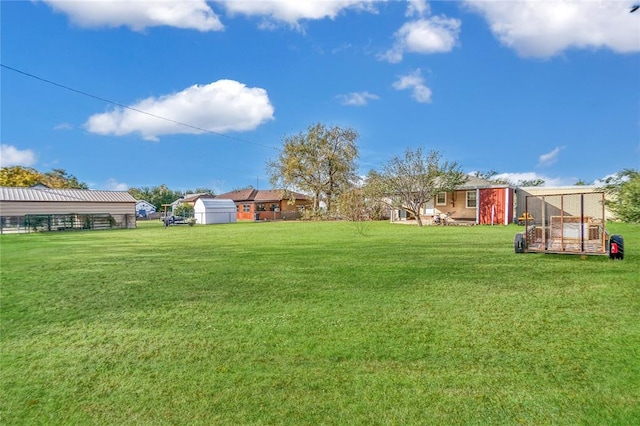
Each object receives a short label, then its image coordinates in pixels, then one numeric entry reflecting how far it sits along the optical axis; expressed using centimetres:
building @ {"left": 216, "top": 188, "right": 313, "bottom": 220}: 4259
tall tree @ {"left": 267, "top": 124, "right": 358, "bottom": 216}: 3850
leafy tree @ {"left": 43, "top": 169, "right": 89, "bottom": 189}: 4603
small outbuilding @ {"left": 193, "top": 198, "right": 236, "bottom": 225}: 3409
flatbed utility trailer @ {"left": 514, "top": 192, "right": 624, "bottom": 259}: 753
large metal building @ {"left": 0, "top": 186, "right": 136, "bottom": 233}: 2373
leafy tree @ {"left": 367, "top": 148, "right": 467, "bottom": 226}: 2220
